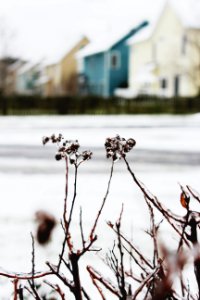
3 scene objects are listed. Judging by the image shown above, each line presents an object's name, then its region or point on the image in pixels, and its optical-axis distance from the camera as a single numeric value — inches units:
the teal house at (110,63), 1946.4
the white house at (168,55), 1508.4
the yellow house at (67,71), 2262.6
